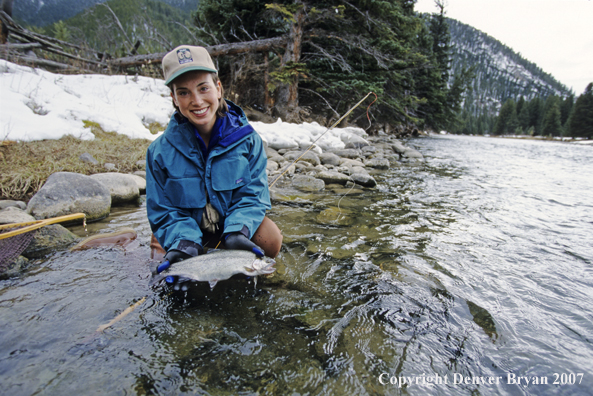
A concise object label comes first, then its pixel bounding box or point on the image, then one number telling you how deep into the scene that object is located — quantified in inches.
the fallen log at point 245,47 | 536.7
